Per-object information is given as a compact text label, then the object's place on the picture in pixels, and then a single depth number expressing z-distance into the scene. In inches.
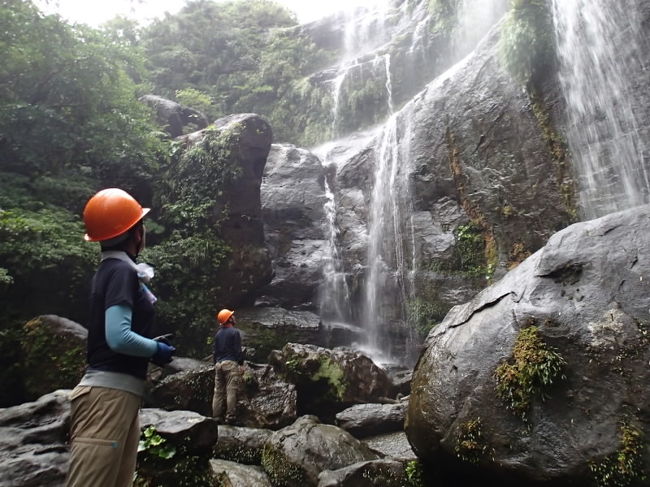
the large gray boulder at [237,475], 176.1
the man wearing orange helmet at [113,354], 83.6
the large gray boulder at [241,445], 217.0
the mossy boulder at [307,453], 192.9
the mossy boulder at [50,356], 273.7
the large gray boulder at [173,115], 622.5
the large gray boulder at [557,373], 121.8
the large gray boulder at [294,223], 524.7
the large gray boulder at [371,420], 262.4
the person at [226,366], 273.1
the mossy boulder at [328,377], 303.3
